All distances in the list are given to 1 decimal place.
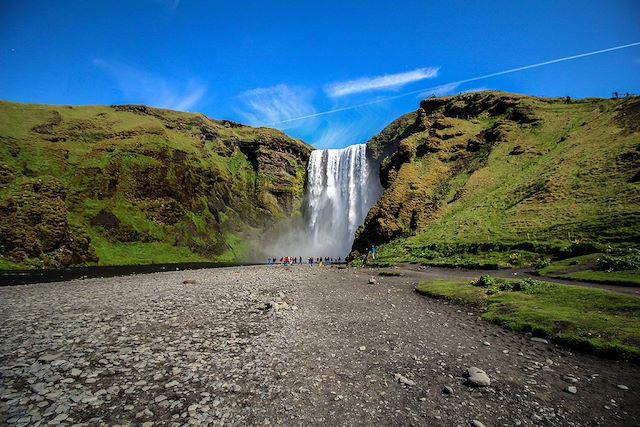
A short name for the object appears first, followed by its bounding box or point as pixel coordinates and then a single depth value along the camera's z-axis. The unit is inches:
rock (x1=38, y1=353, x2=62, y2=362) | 402.6
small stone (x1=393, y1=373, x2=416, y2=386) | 363.1
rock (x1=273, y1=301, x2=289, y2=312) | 733.9
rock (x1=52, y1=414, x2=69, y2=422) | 276.8
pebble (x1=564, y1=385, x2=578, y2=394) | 330.1
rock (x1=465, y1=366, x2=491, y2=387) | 350.3
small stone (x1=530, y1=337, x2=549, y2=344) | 482.8
